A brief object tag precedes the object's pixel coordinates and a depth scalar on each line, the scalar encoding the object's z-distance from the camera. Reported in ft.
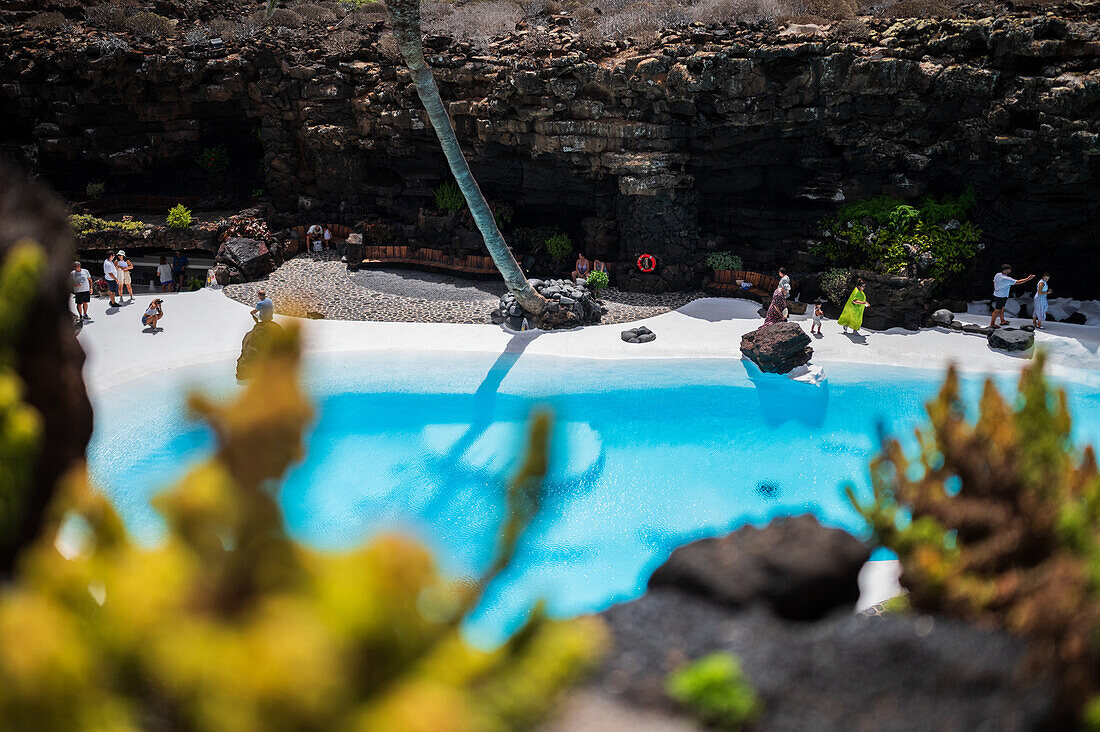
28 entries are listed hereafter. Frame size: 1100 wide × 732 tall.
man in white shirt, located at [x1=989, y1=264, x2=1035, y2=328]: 53.06
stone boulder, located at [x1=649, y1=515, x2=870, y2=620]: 16.75
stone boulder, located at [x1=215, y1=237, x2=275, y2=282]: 65.67
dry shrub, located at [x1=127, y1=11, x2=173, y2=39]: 78.84
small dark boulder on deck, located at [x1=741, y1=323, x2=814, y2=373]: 47.80
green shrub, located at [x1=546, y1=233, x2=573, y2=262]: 67.92
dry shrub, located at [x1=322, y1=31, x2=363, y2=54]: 71.77
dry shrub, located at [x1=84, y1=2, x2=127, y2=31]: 80.18
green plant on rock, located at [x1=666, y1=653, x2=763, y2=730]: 12.99
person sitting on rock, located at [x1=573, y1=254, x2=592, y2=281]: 64.54
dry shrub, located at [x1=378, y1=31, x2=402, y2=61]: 68.54
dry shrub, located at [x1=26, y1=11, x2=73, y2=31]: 78.28
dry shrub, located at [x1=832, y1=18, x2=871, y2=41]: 55.67
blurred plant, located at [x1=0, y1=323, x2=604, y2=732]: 5.83
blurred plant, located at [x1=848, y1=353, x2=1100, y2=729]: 13.99
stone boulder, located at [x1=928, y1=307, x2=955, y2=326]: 54.34
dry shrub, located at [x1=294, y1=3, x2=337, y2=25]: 80.48
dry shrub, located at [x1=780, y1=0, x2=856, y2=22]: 60.80
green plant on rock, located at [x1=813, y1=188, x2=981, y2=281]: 57.36
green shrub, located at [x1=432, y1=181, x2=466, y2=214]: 70.30
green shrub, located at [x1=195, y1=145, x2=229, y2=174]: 83.41
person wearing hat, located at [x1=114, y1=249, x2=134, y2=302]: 59.00
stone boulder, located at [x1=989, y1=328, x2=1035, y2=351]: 49.52
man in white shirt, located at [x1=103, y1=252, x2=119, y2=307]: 57.47
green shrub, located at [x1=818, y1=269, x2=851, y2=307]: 58.34
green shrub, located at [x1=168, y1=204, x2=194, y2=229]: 69.67
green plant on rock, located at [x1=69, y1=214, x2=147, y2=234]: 67.87
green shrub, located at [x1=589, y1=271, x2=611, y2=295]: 60.39
